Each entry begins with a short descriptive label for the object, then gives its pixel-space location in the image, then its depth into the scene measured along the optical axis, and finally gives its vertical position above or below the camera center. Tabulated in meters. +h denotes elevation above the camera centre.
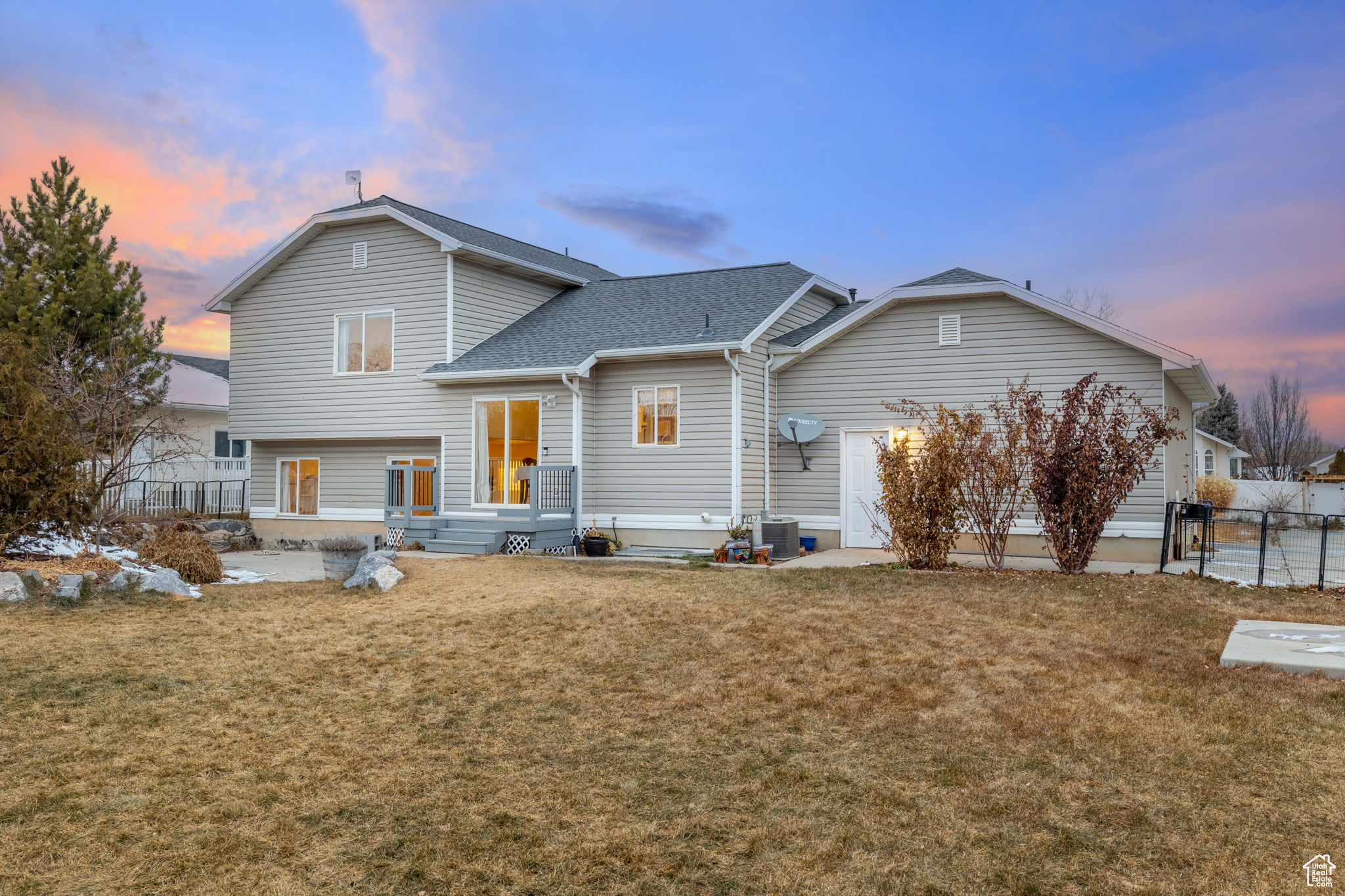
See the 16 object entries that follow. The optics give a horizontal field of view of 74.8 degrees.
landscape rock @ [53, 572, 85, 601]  9.48 -1.24
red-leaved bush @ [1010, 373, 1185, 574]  11.87 +0.19
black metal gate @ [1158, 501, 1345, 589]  11.61 -1.16
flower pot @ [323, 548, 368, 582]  11.95 -1.23
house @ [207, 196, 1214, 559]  14.56 +1.69
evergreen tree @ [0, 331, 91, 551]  10.19 +0.11
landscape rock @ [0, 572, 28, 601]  9.31 -1.23
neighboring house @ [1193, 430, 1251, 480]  27.97 +0.86
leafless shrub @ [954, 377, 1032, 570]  12.40 +0.01
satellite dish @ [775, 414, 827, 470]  15.61 +0.86
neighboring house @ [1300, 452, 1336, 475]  53.98 +0.87
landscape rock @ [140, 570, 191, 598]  10.20 -1.29
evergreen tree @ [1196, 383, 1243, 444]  41.84 +2.86
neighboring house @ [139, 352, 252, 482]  22.97 +1.36
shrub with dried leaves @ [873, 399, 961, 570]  12.53 -0.32
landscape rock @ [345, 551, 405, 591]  11.14 -1.30
